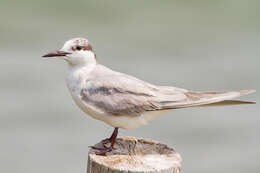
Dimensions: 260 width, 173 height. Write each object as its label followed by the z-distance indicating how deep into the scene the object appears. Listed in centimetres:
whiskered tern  951
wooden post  869
